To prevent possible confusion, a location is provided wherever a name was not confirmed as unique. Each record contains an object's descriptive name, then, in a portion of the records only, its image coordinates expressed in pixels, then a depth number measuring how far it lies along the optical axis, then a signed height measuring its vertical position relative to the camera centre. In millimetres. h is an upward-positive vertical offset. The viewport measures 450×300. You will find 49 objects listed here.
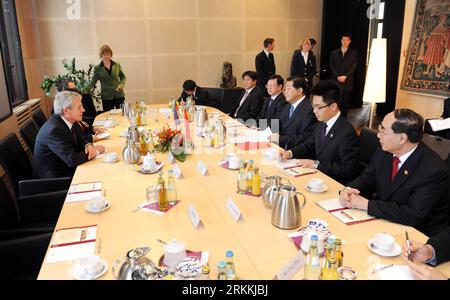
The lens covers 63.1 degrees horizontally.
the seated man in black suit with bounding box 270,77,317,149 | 3631 -685
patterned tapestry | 5554 -55
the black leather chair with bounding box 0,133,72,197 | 2707 -919
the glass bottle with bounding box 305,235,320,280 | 1344 -771
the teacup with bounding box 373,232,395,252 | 1531 -798
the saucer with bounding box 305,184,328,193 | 2207 -827
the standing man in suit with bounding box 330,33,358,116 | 6883 -316
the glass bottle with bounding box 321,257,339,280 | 1347 -797
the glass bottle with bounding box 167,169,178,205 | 2076 -784
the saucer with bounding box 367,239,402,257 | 1524 -829
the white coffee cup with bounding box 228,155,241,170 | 2656 -792
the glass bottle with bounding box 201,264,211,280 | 1324 -777
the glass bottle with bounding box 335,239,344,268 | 1425 -779
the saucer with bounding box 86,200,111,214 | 1995 -837
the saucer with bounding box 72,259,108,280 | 1422 -842
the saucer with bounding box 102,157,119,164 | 2889 -838
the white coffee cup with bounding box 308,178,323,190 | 2217 -799
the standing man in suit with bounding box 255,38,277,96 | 7285 -292
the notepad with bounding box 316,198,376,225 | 1850 -838
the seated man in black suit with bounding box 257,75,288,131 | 4328 -611
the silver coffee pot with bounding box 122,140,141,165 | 2826 -768
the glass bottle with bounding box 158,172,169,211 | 2016 -777
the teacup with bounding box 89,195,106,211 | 2011 -812
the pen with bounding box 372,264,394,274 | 1427 -838
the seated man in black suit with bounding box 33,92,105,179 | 2887 -724
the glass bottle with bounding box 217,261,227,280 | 1268 -745
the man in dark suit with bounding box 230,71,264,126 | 4973 -674
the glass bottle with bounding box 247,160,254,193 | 2229 -757
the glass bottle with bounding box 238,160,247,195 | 2242 -780
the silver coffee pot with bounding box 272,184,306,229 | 1749 -749
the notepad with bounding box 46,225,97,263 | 1588 -852
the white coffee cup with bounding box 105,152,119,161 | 2895 -808
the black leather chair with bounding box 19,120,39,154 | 3453 -762
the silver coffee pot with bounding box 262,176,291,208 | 1971 -744
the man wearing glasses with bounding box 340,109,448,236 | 1847 -699
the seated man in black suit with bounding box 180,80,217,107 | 5617 -675
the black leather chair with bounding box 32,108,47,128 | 4289 -757
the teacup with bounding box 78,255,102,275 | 1434 -818
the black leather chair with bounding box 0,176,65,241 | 2305 -1015
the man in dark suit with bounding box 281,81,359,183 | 2771 -693
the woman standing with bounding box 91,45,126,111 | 6051 -452
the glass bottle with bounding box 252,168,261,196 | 2176 -774
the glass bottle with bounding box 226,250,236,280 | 1276 -734
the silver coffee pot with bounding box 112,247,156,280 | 1372 -785
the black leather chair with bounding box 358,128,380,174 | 2926 -772
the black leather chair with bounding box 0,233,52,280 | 1786 -982
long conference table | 1510 -846
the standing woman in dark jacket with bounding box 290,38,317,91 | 7402 -287
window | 5628 -39
